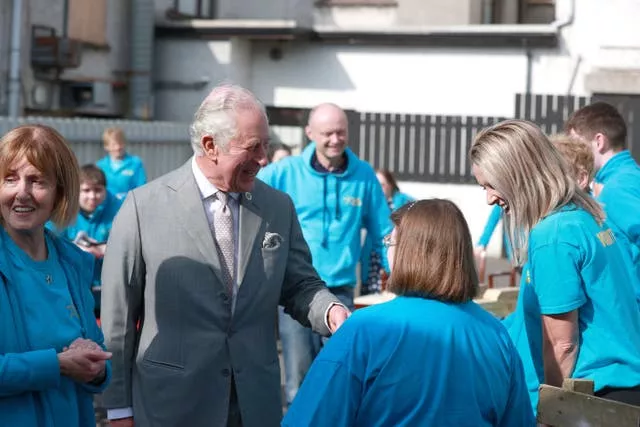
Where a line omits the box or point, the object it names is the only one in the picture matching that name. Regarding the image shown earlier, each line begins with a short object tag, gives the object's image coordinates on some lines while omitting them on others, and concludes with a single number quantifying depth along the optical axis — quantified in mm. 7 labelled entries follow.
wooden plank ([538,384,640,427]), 5930
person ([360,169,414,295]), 15272
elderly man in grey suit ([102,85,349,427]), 6979
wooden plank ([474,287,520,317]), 10754
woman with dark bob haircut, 5152
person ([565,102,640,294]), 8800
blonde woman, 6466
